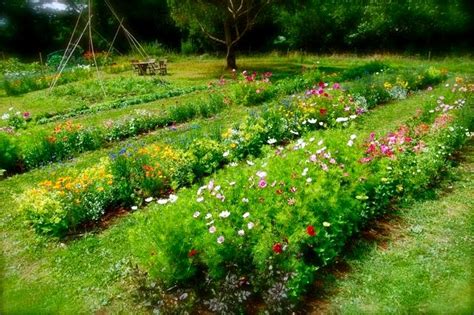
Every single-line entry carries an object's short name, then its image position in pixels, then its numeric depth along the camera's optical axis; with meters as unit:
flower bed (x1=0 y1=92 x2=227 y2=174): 9.26
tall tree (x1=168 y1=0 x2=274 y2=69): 22.88
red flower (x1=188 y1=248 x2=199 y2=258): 4.32
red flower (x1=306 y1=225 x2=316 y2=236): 4.33
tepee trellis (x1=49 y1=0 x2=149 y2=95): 38.34
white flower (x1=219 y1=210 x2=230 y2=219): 4.48
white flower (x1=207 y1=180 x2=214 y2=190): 5.02
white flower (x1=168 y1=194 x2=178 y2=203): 5.03
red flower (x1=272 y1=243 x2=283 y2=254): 4.18
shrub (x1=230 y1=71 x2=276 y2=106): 13.22
